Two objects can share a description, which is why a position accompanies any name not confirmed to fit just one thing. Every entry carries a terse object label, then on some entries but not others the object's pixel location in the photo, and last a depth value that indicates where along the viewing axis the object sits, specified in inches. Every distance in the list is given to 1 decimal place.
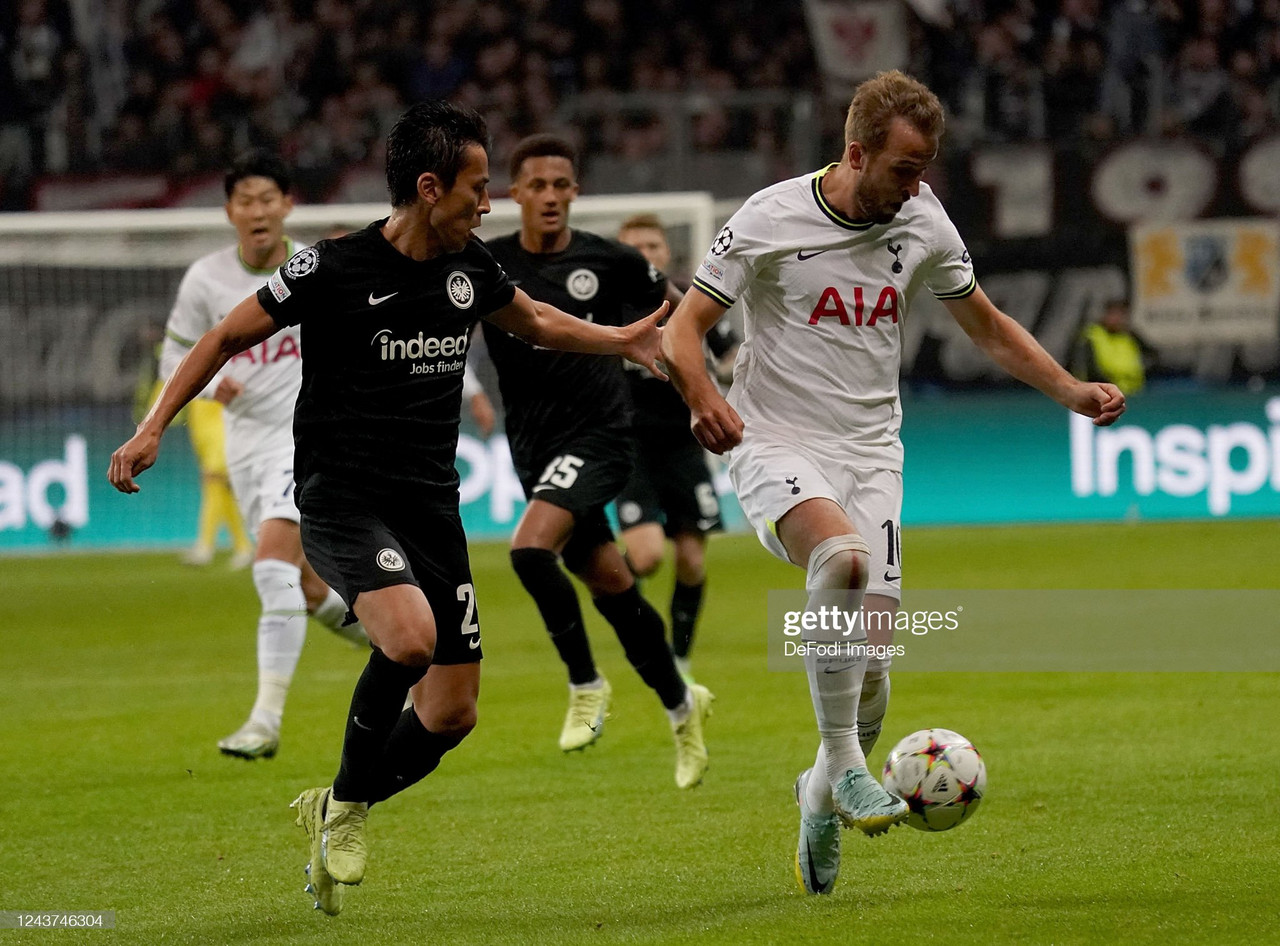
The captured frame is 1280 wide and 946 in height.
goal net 1307.8
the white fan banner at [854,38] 1680.6
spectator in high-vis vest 1476.4
